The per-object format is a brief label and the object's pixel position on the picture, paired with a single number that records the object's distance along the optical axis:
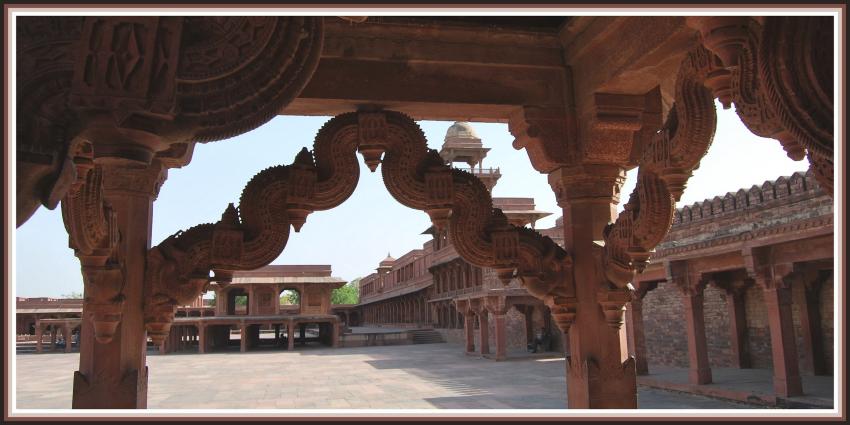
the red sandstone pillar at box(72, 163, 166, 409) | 3.88
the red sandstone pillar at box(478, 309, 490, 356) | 29.42
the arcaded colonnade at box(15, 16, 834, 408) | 2.06
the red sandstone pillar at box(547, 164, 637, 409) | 4.43
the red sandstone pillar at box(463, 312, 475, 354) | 31.32
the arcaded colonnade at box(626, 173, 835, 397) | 13.04
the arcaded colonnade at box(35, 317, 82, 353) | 39.91
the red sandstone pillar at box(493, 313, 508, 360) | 27.41
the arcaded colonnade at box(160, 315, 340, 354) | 38.31
